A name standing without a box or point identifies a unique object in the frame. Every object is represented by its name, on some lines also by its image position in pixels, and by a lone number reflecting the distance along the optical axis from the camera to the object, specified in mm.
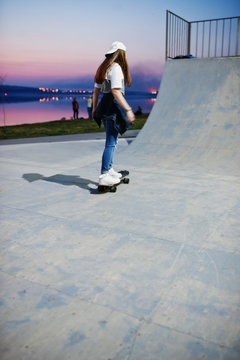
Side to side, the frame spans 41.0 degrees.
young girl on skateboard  4004
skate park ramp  6023
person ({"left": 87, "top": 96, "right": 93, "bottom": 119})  22889
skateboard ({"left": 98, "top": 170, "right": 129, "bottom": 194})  4340
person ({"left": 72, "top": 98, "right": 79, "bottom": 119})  24197
